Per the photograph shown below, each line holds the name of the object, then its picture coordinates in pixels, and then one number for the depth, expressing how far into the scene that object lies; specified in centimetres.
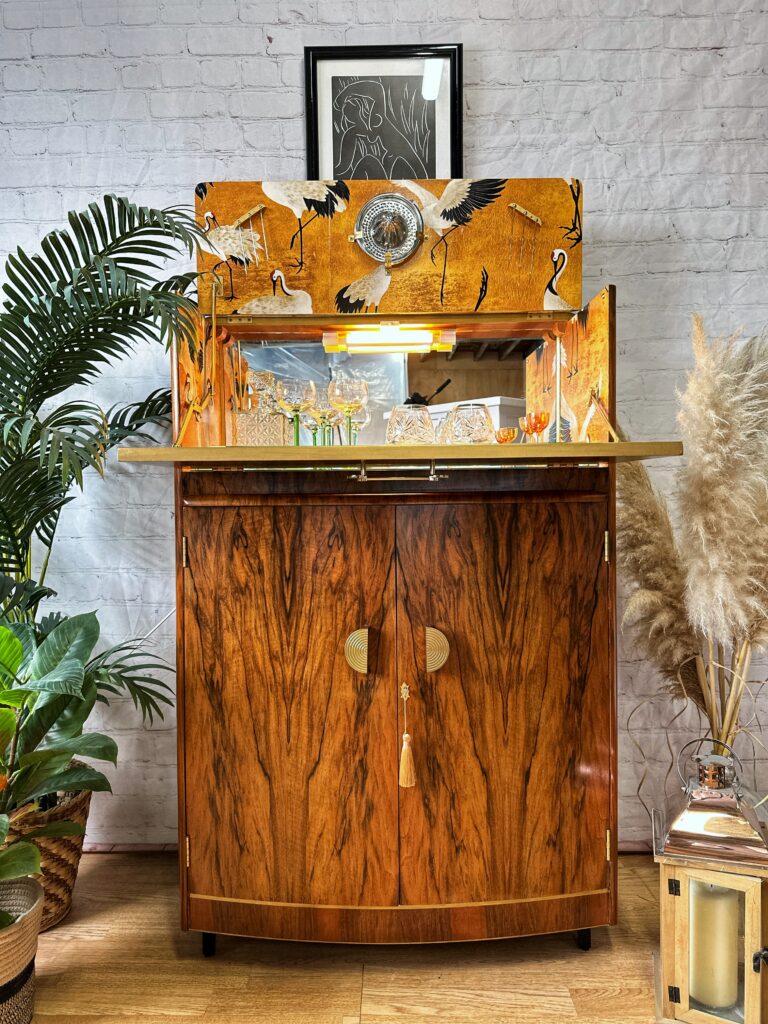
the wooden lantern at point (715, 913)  136
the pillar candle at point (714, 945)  139
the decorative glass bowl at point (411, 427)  178
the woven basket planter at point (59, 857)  172
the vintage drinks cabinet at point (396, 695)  151
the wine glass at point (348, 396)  184
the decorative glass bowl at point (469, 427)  183
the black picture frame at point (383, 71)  205
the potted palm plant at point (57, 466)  147
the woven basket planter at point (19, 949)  135
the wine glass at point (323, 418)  187
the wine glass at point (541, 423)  184
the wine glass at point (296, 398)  189
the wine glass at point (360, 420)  189
